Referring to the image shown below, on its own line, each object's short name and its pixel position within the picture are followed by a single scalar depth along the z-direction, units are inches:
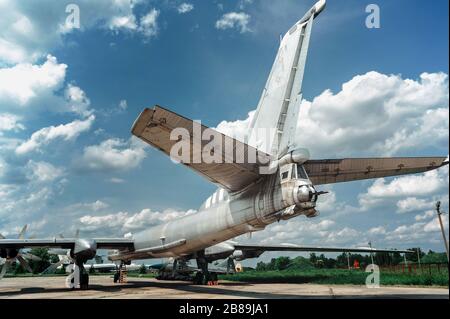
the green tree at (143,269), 2620.6
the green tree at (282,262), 3398.1
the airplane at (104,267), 2834.6
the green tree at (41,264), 3020.7
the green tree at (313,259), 3377.2
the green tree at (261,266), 3262.8
